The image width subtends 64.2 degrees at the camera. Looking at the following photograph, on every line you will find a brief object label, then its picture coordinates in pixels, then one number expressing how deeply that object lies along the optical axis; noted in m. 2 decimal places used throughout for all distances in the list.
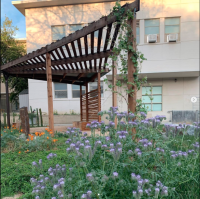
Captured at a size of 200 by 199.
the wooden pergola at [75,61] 2.84
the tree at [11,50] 9.97
